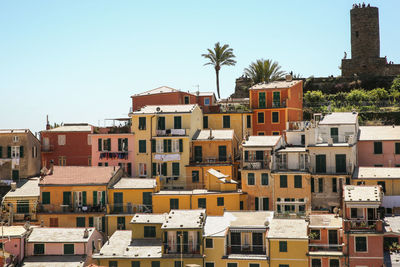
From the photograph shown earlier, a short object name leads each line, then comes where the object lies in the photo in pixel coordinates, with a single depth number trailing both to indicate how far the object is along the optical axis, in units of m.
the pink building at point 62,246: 47.34
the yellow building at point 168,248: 45.41
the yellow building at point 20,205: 54.38
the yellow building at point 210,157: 56.91
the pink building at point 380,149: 55.00
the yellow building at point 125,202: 52.78
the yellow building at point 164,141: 57.72
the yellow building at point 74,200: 53.28
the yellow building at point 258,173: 52.53
